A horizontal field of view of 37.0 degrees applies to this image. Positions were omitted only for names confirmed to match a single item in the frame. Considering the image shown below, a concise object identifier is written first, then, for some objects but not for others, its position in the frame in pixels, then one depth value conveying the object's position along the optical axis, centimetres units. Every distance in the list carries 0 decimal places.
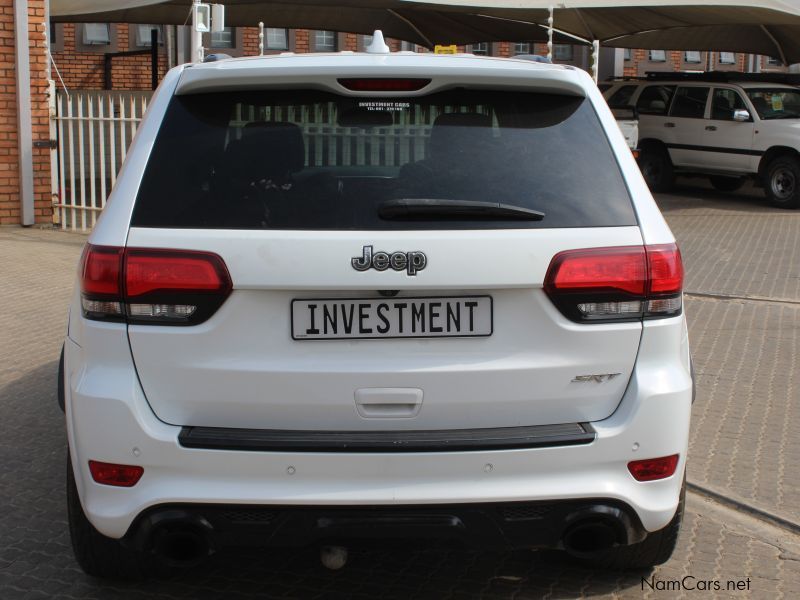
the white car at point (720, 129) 1852
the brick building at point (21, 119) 1366
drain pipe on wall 1362
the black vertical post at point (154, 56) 2105
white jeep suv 320
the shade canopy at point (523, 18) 1933
